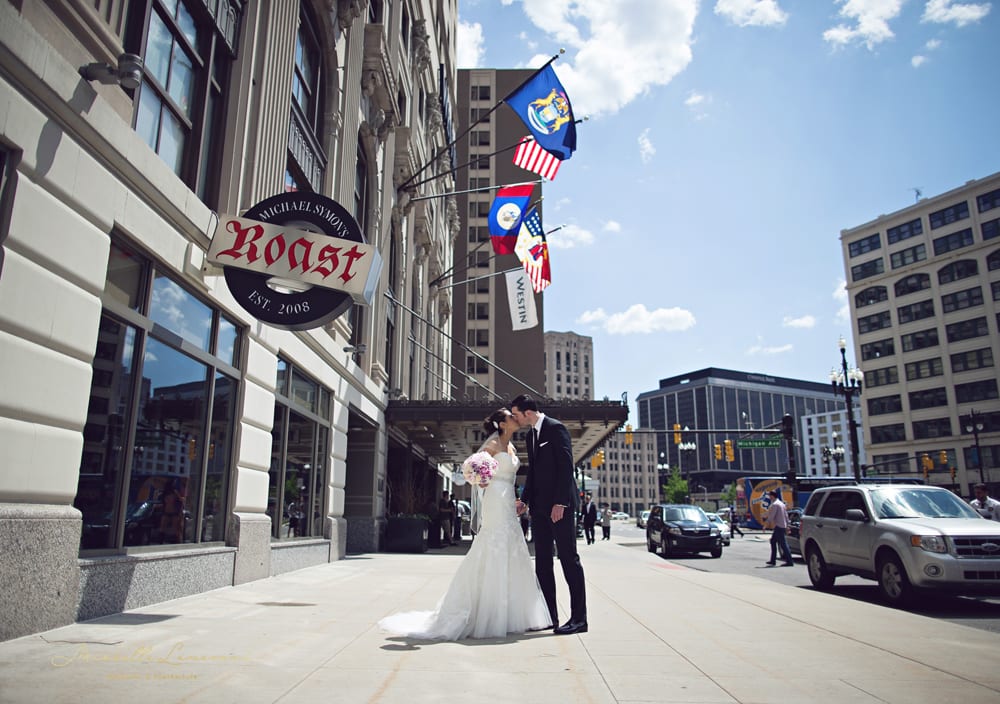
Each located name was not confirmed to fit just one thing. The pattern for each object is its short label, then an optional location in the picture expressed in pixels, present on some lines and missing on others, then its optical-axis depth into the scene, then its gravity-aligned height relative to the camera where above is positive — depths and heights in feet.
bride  18.85 -2.77
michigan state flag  61.21 +34.27
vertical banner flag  82.33 +22.89
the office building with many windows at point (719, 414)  600.80 +70.02
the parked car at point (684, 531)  71.56 -4.39
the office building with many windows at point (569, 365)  481.05 +88.55
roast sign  25.53 +8.57
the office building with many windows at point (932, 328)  224.53 +58.01
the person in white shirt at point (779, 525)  58.34 -2.95
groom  19.58 -0.33
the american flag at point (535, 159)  64.75 +31.34
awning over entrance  68.80 +7.34
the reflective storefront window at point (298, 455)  37.96 +2.04
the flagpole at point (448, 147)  60.51 +34.17
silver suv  28.40 -2.27
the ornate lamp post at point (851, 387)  113.29 +18.80
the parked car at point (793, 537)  61.72 -4.20
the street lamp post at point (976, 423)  155.84 +15.93
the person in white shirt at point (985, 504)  45.54 -0.93
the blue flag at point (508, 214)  74.74 +30.18
